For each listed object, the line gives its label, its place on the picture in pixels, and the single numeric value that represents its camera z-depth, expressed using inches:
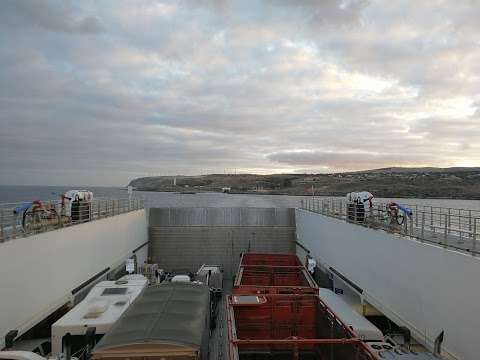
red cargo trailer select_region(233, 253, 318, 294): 526.9
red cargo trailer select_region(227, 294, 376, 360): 357.7
